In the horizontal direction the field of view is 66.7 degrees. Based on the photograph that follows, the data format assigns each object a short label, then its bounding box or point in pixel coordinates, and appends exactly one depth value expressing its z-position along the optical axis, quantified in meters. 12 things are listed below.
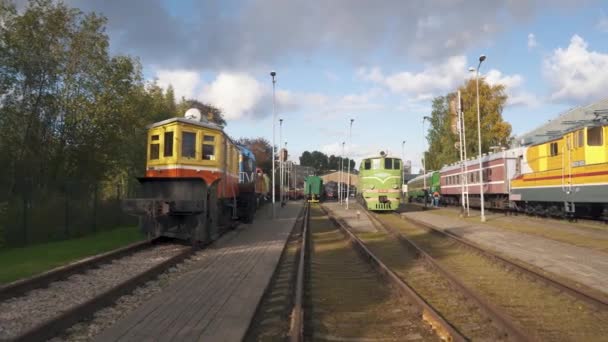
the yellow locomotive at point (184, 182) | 11.78
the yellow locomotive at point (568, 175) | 17.06
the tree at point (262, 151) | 72.19
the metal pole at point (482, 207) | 22.32
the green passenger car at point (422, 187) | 45.56
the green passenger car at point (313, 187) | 47.91
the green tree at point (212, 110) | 58.12
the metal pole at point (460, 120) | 25.52
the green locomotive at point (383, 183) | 26.73
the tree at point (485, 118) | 47.38
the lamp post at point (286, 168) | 65.69
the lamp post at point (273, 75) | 25.99
